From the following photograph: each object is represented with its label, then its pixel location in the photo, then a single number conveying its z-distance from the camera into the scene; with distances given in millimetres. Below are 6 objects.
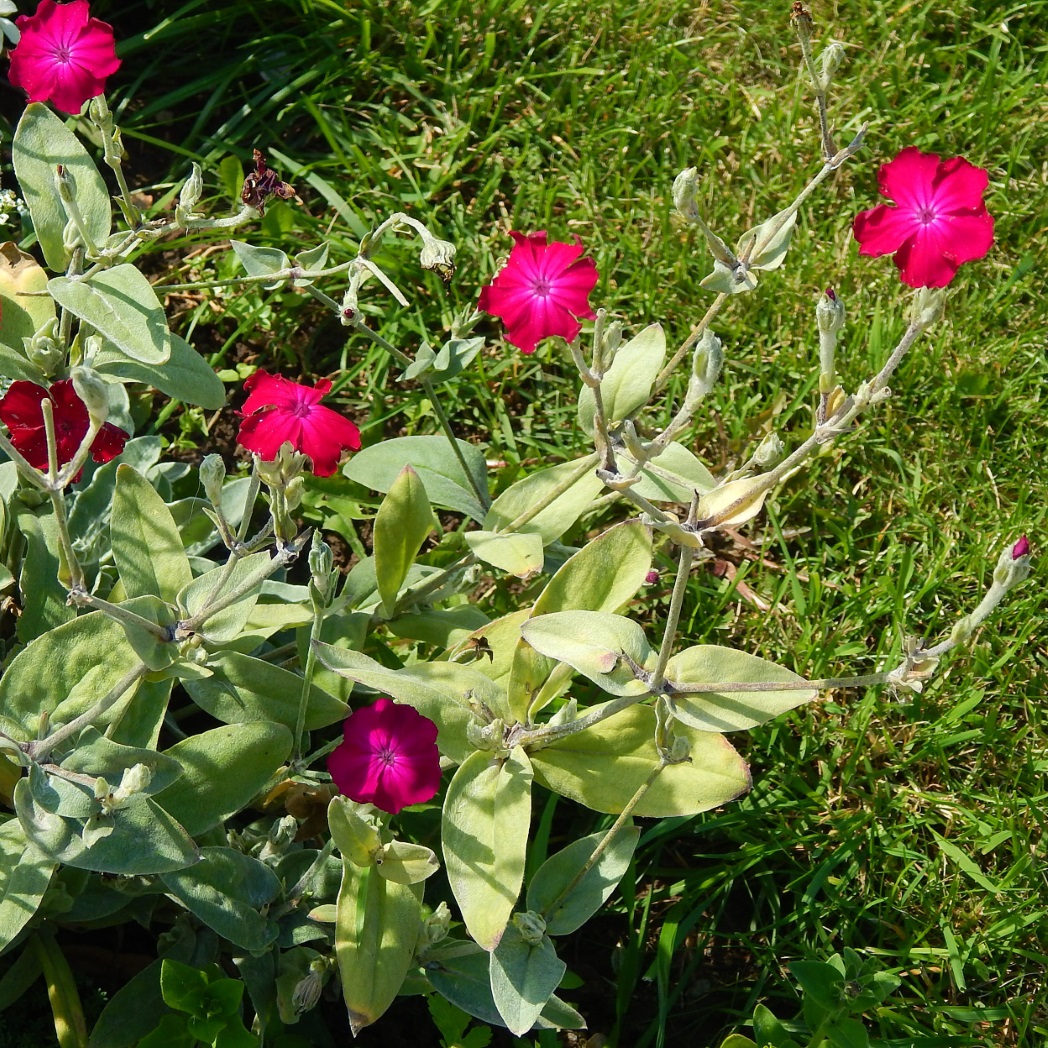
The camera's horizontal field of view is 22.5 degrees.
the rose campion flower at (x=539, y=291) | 654
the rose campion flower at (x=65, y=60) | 651
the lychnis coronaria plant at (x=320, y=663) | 614
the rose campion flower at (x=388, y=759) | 619
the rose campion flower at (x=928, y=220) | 611
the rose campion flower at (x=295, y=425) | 630
